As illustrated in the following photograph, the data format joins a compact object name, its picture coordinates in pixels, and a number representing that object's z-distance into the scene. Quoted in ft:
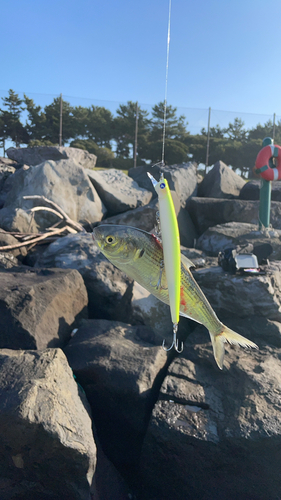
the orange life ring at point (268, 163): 20.90
